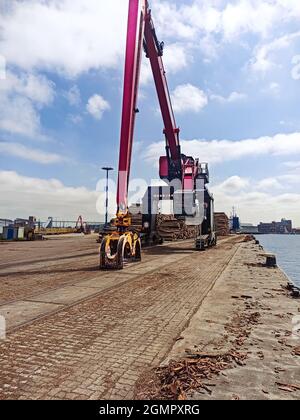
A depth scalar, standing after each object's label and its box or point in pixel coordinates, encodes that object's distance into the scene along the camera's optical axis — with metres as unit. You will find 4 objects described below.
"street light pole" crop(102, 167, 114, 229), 51.45
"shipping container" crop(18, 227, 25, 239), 37.81
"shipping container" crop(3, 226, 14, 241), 37.30
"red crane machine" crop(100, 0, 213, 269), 11.95
